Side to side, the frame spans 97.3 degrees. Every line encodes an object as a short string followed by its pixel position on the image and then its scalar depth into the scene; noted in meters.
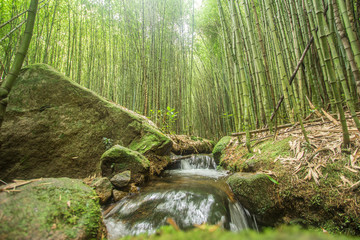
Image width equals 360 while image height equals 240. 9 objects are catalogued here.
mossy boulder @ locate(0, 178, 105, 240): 0.85
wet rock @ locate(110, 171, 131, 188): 2.06
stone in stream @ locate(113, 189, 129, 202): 1.93
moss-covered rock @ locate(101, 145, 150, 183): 2.24
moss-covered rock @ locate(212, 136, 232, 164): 3.54
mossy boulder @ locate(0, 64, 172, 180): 2.13
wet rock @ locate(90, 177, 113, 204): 1.85
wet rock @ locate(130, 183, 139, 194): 2.10
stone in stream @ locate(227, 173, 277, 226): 1.47
